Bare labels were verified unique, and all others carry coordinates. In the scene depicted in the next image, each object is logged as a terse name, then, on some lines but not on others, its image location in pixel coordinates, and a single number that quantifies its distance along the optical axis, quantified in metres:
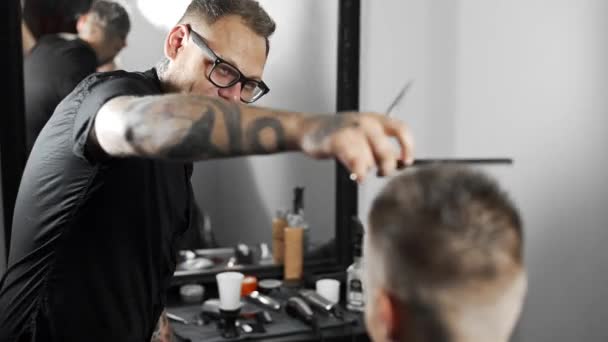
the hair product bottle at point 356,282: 1.79
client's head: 0.71
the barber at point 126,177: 0.73
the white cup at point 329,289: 1.83
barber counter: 1.58
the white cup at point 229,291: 1.60
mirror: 1.94
